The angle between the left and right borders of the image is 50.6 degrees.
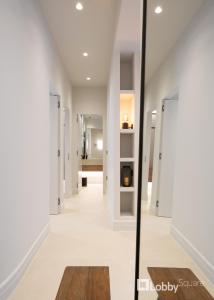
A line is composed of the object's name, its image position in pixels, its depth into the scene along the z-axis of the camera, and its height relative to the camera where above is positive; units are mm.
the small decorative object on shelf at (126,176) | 3508 -543
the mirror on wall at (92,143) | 8653 -92
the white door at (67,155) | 5656 -370
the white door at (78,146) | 6410 -160
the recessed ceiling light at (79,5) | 2731 +1653
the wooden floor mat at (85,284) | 1531 -1057
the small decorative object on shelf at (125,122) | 3561 +294
